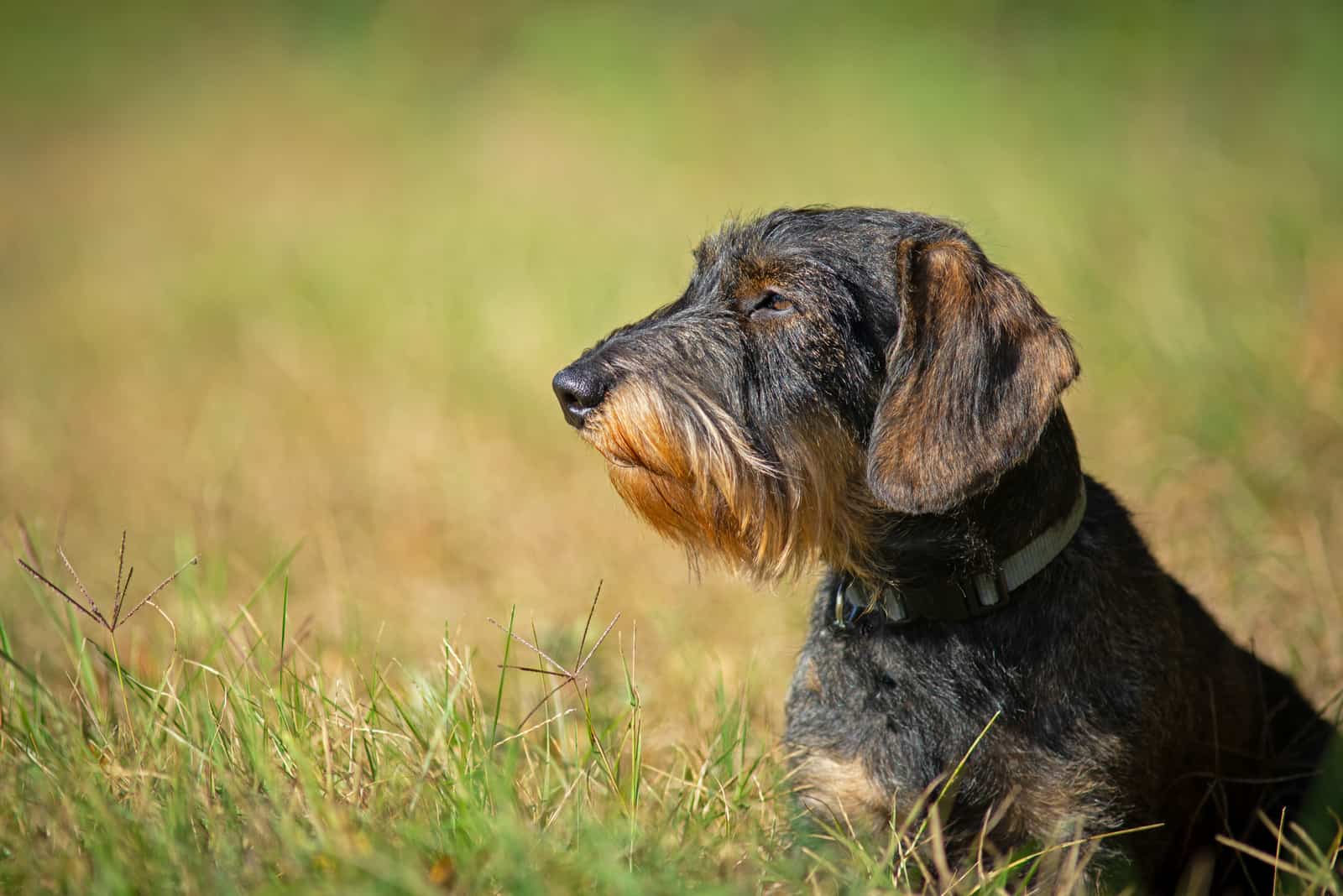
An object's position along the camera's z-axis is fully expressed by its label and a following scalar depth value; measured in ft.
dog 18.39
